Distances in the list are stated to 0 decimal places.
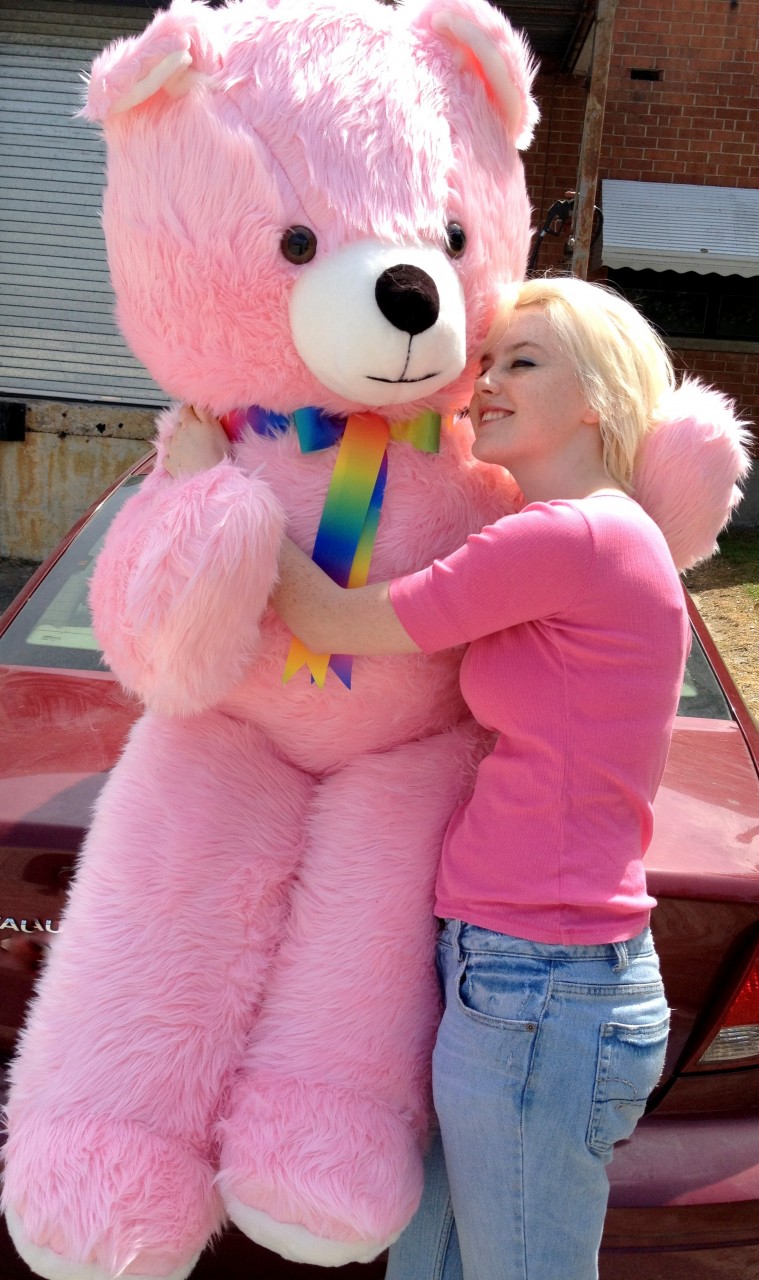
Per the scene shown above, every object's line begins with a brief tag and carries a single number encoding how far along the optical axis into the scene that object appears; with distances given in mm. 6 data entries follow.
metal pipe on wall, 7508
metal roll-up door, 8742
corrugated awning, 9695
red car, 2117
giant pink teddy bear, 1596
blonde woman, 1650
